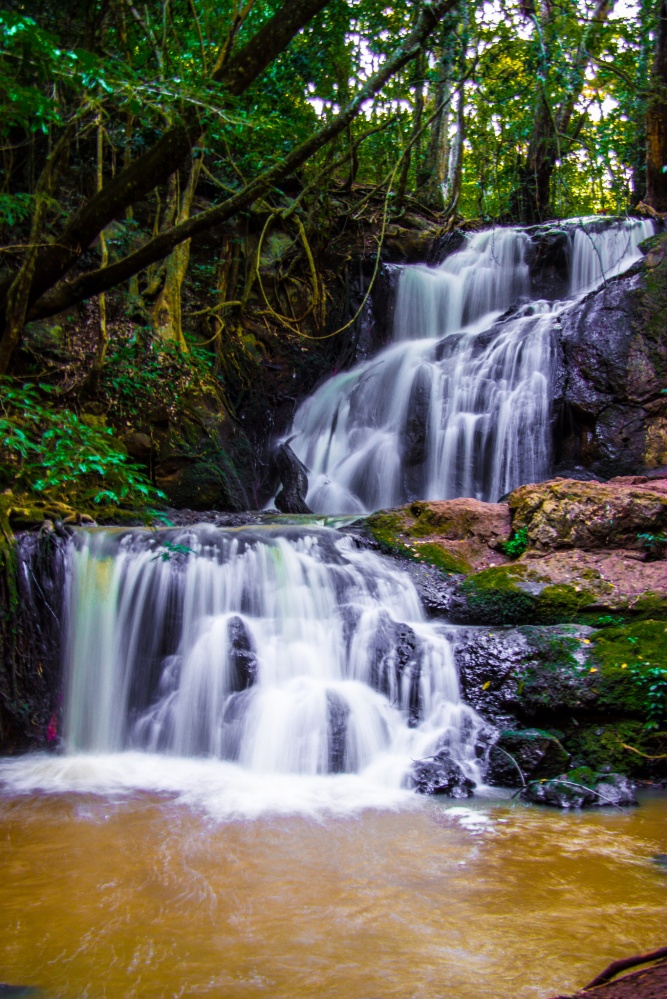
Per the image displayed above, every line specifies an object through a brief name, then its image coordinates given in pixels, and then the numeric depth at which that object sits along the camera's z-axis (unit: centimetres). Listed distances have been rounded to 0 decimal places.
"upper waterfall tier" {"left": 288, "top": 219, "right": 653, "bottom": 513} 984
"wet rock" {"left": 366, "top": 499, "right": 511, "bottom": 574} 684
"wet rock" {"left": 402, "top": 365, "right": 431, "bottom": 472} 1031
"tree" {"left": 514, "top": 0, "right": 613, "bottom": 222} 751
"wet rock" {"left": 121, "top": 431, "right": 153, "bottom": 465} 912
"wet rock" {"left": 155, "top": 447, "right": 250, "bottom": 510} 925
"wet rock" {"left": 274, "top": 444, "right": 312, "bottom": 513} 986
